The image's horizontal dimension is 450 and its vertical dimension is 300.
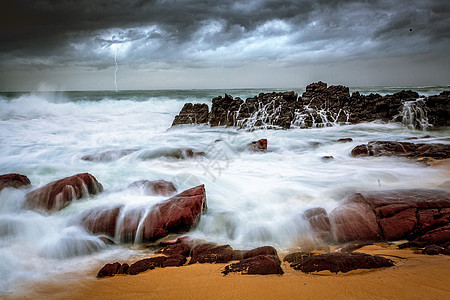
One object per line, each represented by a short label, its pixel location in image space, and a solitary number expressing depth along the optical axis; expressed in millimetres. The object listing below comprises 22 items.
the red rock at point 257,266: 2357
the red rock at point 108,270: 2670
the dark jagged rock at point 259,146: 8992
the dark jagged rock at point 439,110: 12992
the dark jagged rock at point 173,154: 8312
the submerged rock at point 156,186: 4836
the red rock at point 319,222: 3492
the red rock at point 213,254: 2830
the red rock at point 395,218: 3193
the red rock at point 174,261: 2786
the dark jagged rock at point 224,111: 14914
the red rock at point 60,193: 4473
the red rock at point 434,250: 2582
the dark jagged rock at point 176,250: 3139
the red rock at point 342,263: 2324
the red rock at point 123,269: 2681
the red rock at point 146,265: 2668
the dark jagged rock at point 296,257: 2681
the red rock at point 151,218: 3713
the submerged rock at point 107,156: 8083
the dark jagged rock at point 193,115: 15547
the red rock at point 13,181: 4879
